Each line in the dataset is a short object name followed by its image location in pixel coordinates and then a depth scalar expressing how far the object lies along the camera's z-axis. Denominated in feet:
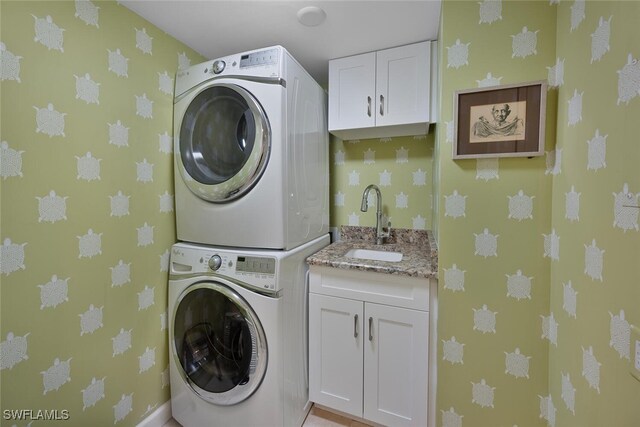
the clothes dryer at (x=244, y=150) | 4.06
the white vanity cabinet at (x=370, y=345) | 4.15
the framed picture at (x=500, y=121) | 3.32
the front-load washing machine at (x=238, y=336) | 3.97
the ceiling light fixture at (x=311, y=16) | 4.09
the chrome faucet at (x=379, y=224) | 6.09
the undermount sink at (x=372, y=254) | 5.88
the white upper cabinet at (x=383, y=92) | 4.98
